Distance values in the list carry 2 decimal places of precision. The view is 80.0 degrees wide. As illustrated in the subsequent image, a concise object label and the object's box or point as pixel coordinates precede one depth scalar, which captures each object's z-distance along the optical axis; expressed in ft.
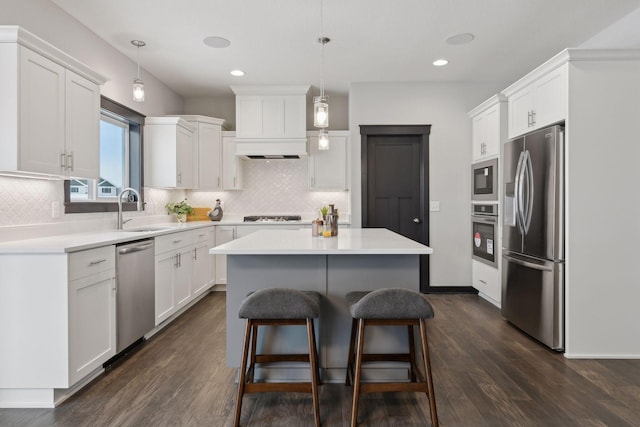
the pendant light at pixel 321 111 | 8.91
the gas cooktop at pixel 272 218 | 17.63
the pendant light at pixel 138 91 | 10.63
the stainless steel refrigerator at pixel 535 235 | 9.50
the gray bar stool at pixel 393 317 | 6.15
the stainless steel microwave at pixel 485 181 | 13.83
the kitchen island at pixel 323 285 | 7.79
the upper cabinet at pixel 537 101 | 9.52
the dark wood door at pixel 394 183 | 16.43
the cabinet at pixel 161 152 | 14.56
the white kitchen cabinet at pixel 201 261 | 14.12
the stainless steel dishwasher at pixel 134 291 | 8.97
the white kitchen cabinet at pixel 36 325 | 7.07
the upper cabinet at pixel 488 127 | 13.50
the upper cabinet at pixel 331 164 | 17.51
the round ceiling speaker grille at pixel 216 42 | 11.91
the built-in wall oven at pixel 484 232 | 13.82
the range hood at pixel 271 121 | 16.69
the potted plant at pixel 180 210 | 15.20
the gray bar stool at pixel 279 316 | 6.25
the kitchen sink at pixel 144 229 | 12.49
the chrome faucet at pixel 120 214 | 11.49
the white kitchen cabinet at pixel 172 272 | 11.14
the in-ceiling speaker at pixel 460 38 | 11.76
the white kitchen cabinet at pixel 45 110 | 7.26
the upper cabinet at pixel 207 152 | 16.53
